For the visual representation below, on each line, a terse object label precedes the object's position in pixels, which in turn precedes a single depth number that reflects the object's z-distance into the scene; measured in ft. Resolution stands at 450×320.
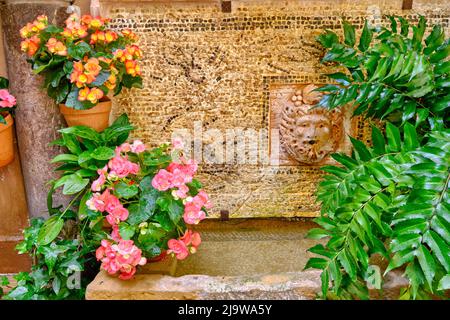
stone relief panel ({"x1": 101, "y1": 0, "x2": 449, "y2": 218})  7.30
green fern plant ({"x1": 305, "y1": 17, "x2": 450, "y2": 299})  4.06
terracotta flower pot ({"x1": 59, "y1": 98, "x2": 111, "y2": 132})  6.47
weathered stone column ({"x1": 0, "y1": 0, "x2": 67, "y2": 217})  6.49
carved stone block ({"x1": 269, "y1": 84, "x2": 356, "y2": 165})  7.39
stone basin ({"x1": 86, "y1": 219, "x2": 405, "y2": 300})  5.52
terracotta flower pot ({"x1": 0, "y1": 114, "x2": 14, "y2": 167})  6.79
